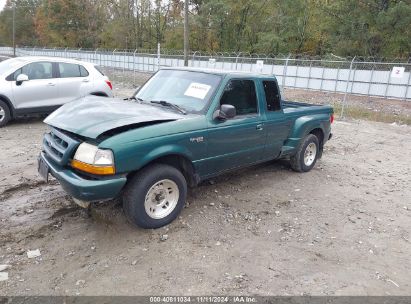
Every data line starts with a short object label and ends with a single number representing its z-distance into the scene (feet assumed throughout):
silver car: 28.68
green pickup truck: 12.09
